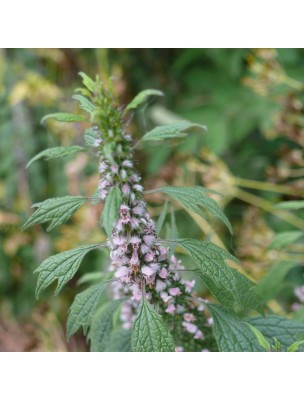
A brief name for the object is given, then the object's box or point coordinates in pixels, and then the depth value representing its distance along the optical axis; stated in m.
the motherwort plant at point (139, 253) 0.38
